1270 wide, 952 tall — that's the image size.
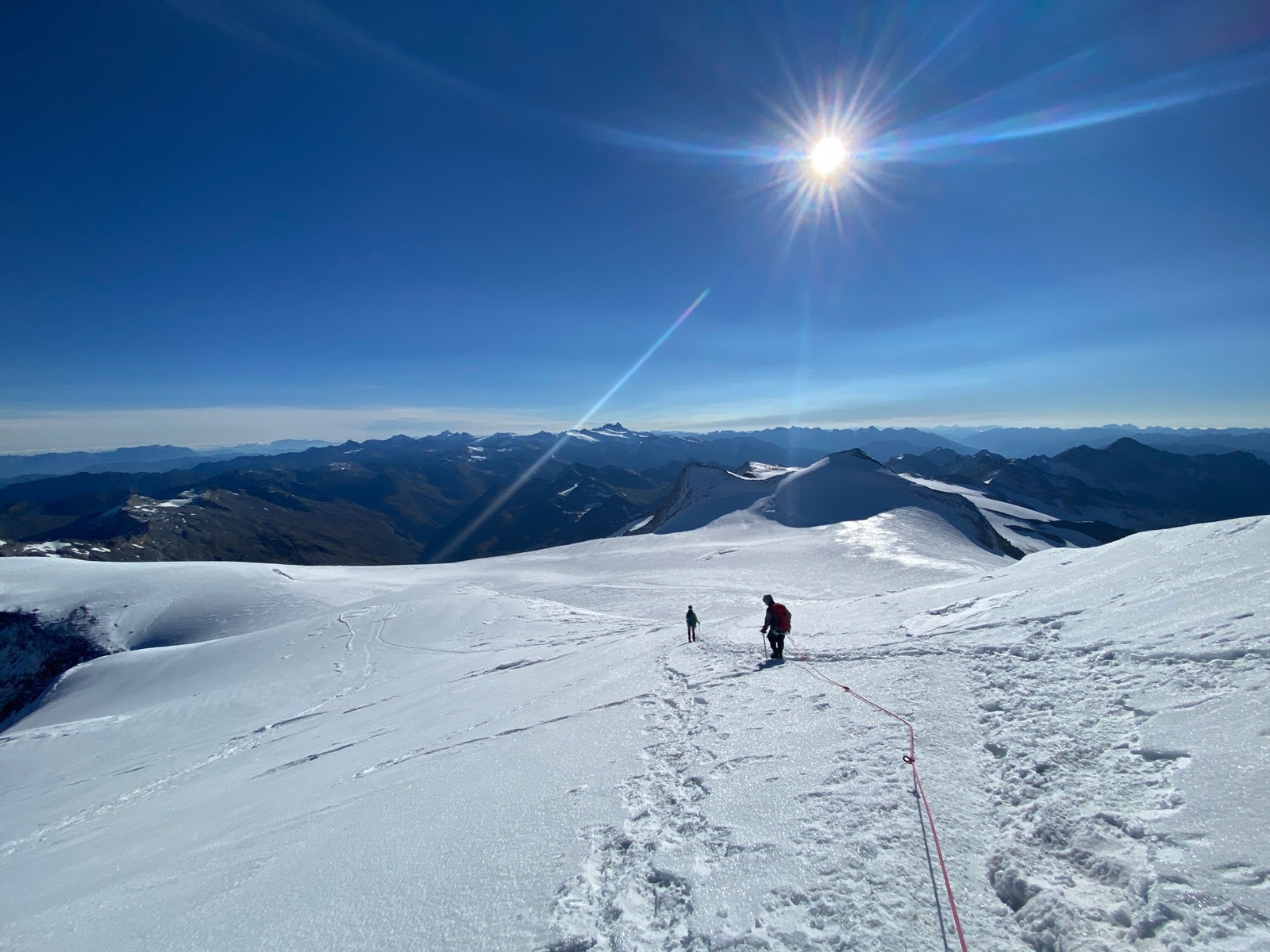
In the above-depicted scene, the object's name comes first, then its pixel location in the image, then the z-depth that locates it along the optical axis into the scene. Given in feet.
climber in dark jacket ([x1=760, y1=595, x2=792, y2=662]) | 40.09
